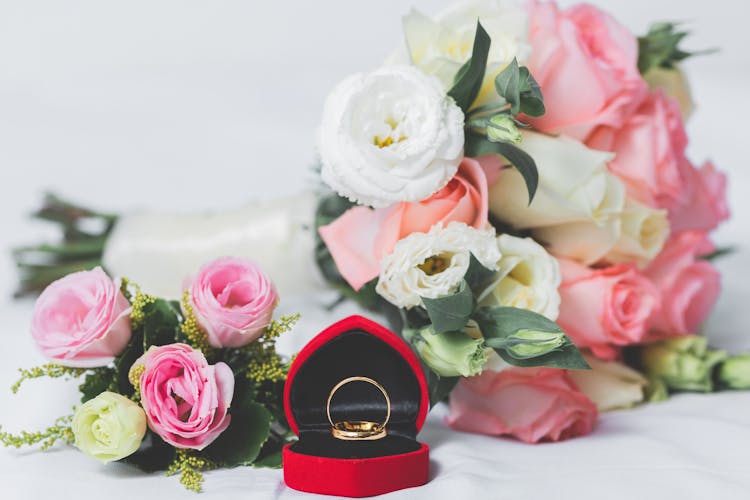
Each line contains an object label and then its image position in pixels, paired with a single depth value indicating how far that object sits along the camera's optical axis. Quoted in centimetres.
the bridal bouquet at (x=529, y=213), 47
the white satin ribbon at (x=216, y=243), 64
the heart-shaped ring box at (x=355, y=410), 43
